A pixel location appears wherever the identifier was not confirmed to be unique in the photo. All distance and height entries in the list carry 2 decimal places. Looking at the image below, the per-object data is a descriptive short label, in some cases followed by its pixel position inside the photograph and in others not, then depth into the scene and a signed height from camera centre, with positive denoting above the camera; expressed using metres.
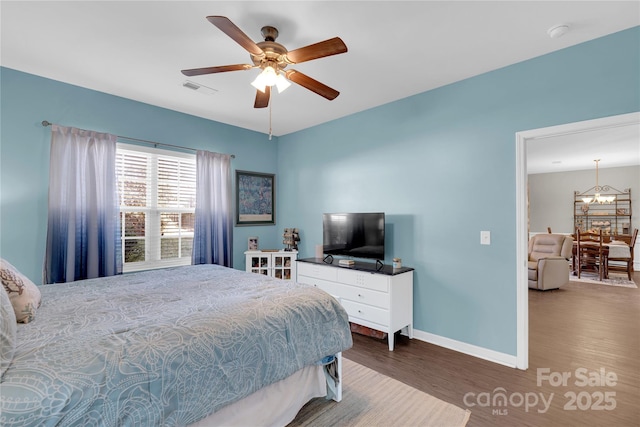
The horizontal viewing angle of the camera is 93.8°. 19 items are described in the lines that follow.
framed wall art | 4.36 +0.33
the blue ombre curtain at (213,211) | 3.85 +0.10
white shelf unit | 4.23 -0.62
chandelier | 7.34 +0.60
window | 3.42 +0.16
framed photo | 4.38 -0.36
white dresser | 2.98 -0.78
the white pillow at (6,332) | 1.07 -0.45
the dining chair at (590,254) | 6.02 -0.66
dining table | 6.04 -0.57
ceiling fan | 1.78 +1.04
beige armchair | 5.12 -0.72
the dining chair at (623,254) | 6.09 -0.64
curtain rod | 2.82 +0.90
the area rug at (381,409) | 1.90 -1.27
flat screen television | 3.37 -0.17
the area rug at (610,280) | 5.59 -1.14
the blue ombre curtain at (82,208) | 2.84 +0.10
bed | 1.05 -0.58
